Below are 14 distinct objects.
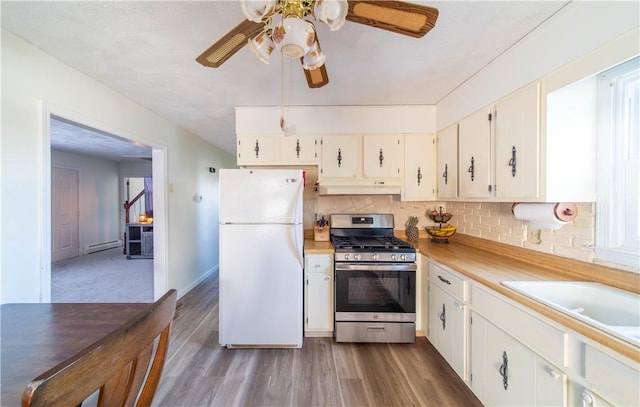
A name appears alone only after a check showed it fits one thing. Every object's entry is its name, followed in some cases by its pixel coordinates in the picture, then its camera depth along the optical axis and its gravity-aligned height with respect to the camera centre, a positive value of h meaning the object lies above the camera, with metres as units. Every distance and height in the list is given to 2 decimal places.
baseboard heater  5.57 -1.18
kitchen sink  1.08 -0.51
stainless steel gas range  2.12 -0.88
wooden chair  0.37 -0.33
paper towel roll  1.40 -0.08
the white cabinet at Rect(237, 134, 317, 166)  2.60 +0.58
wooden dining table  0.67 -0.51
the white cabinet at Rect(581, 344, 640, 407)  0.75 -0.63
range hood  2.48 +0.15
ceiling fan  0.86 +0.75
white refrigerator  2.06 -0.51
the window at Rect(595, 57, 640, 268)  1.19 +0.20
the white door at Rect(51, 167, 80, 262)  4.95 -0.30
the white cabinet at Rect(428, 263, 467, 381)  1.62 -0.91
